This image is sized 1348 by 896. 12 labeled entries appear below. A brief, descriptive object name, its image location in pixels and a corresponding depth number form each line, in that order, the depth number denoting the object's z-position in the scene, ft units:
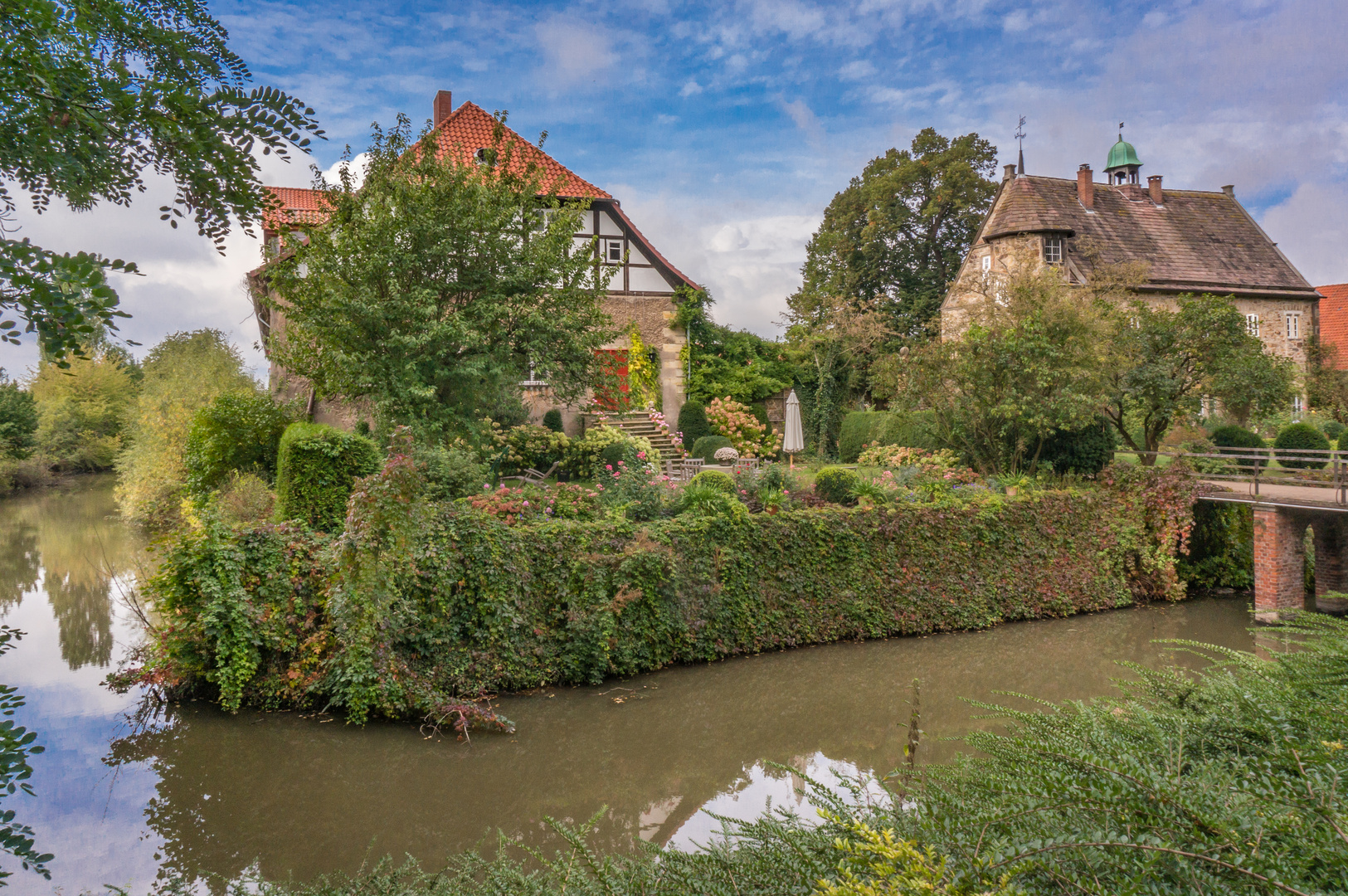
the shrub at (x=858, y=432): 69.00
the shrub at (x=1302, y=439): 57.88
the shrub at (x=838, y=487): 38.60
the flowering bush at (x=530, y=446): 53.83
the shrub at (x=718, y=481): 36.42
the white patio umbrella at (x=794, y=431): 60.59
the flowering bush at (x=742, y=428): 70.52
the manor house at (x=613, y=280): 64.13
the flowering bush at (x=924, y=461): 47.26
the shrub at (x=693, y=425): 70.03
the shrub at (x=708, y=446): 64.37
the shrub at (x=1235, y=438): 55.62
